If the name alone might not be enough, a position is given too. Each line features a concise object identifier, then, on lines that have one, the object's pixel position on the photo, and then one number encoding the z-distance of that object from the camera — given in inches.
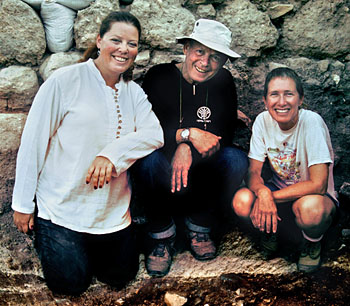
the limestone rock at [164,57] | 94.2
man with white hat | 76.5
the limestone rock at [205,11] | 95.2
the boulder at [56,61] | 89.1
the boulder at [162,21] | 92.3
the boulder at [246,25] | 96.0
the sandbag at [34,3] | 87.4
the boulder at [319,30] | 96.7
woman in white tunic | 68.7
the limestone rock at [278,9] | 96.9
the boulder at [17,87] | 87.7
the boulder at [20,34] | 86.0
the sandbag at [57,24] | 88.4
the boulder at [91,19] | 89.2
